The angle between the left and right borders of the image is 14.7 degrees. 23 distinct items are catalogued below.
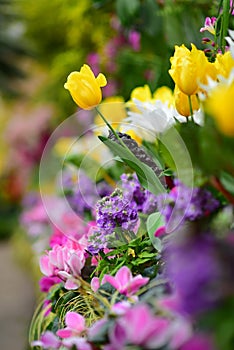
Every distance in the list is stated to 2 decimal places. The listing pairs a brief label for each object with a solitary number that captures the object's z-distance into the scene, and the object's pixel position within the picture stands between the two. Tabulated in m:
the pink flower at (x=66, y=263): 1.17
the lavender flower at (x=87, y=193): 1.45
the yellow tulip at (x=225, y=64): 1.10
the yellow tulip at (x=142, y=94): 1.46
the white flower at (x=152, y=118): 1.26
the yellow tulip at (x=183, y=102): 1.13
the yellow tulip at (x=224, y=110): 0.85
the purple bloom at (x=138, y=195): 1.25
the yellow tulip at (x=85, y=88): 1.16
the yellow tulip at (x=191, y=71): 1.09
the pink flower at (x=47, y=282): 1.28
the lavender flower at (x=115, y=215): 1.18
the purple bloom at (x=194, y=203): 1.21
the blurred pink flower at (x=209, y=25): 1.28
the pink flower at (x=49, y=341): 1.01
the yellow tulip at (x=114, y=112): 1.65
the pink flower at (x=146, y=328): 0.86
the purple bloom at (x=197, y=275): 0.82
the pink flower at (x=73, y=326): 1.04
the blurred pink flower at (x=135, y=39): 2.91
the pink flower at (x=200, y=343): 0.84
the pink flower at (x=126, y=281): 1.03
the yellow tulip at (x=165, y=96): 1.40
